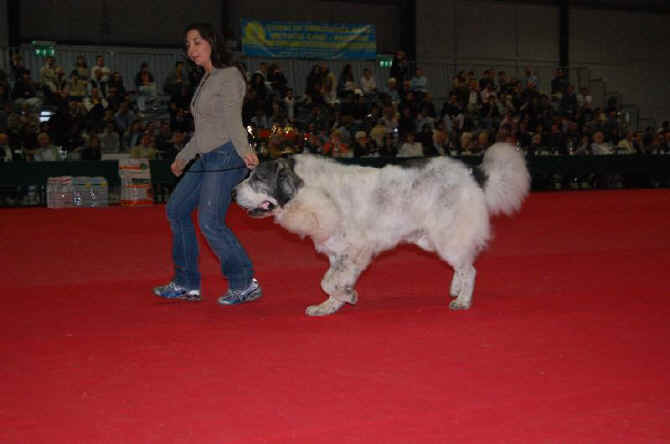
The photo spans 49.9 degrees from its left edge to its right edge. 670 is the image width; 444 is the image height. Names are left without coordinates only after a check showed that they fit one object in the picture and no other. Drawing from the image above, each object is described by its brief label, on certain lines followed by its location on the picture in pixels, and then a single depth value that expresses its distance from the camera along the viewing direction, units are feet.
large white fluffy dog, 18.58
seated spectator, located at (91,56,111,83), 65.98
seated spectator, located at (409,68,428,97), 77.00
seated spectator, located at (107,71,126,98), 63.05
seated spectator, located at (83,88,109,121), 60.08
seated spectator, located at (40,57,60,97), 61.62
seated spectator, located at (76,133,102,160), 56.29
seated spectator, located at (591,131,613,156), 75.36
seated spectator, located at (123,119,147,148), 59.82
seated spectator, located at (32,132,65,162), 55.36
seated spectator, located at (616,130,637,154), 77.77
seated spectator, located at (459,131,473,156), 67.77
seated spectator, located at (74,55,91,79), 64.54
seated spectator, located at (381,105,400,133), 67.62
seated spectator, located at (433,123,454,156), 66.69
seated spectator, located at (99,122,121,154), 59.93
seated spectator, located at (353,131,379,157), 62.64
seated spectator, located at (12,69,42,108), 59.86
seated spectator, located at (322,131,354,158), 61.02
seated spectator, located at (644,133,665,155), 79.87
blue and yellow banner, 80.18
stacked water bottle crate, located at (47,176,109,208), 53.06
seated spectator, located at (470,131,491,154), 68.28
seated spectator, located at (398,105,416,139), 68.49
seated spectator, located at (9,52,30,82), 61.36
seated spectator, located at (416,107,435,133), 69.04
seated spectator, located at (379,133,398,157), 63.87
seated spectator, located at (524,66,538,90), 83.11
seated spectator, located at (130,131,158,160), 57.93
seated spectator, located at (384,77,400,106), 74.13
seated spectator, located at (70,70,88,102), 63.05
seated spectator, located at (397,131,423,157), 64.28
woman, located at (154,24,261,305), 18.98
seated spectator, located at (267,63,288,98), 68.28
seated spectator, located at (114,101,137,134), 60.95
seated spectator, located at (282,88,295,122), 66.18
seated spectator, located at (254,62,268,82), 69.00
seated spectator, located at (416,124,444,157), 66.59
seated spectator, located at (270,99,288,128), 62.13
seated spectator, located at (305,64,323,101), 68.80
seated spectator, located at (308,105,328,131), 64.69
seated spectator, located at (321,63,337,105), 70.13
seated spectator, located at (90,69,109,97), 65.31
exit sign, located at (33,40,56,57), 69.87
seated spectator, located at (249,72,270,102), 63.67
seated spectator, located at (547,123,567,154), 74.38
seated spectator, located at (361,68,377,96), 74.59
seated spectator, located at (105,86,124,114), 62.08
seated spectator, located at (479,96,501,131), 74.08
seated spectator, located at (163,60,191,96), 61.87
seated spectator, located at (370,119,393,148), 64.69
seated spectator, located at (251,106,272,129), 62.03
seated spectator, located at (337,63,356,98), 71.77
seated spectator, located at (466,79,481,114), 75.36
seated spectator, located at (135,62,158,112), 65.87
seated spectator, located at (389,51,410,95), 77.56
